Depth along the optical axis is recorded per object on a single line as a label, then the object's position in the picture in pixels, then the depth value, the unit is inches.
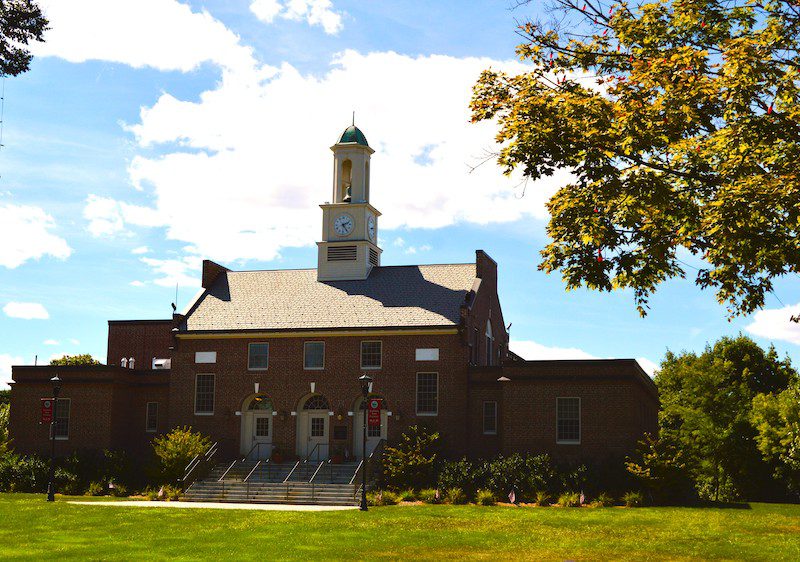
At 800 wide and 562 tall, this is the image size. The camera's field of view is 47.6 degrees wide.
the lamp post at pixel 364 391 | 1269.7
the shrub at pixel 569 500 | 1349.7
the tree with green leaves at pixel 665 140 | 656.4
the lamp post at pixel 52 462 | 1414.9
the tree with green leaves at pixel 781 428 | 1979.6
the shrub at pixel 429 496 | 1421.0
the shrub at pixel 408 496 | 1443.2
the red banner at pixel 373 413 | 1366.9
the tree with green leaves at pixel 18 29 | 776.9
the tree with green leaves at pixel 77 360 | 2864.2
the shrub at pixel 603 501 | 1336.2
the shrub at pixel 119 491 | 1581.0
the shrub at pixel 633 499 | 1343.5
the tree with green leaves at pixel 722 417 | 2228.1
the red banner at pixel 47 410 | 1537.9
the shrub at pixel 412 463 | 1540.4
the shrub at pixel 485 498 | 1384.1
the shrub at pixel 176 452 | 1608.0
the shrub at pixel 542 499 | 1368.1
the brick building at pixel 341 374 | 1563.7
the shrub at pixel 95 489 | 1592.0
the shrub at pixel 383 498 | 1389.0
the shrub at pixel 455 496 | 1409.9
